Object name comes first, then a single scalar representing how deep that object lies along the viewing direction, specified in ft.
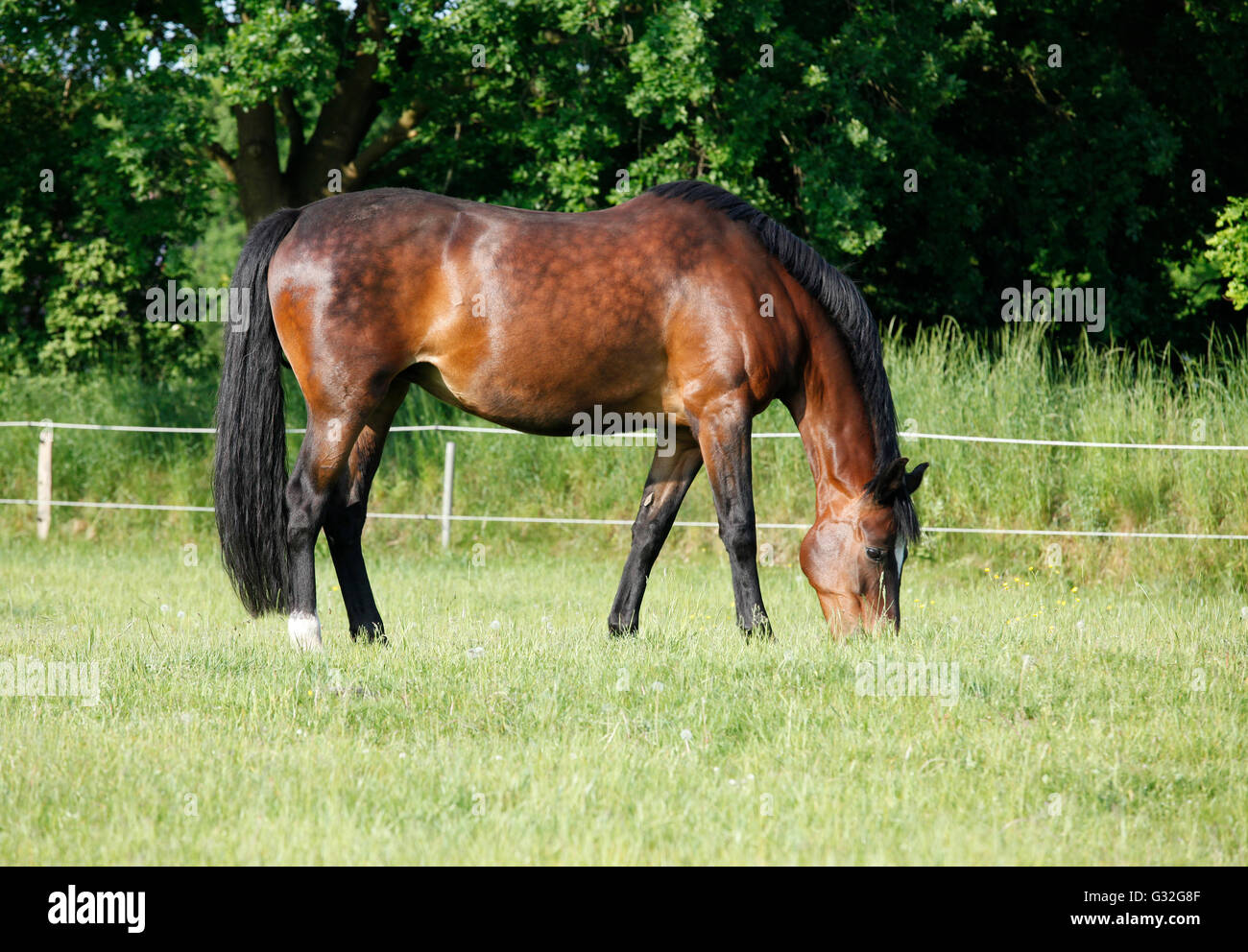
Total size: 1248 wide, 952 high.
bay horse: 41.16
